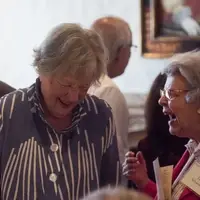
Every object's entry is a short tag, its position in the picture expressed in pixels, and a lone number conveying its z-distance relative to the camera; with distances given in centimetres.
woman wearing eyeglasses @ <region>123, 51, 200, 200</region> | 285
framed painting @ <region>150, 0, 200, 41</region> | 463
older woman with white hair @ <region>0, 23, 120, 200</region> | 293
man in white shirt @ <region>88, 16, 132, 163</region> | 342
